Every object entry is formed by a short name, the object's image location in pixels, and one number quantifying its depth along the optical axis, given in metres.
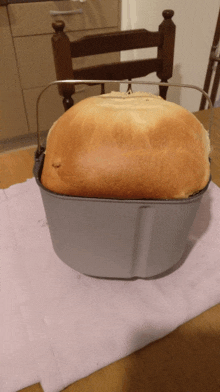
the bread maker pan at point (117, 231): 0.30
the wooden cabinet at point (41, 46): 1.30
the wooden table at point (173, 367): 0.32
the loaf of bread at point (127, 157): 0.30
